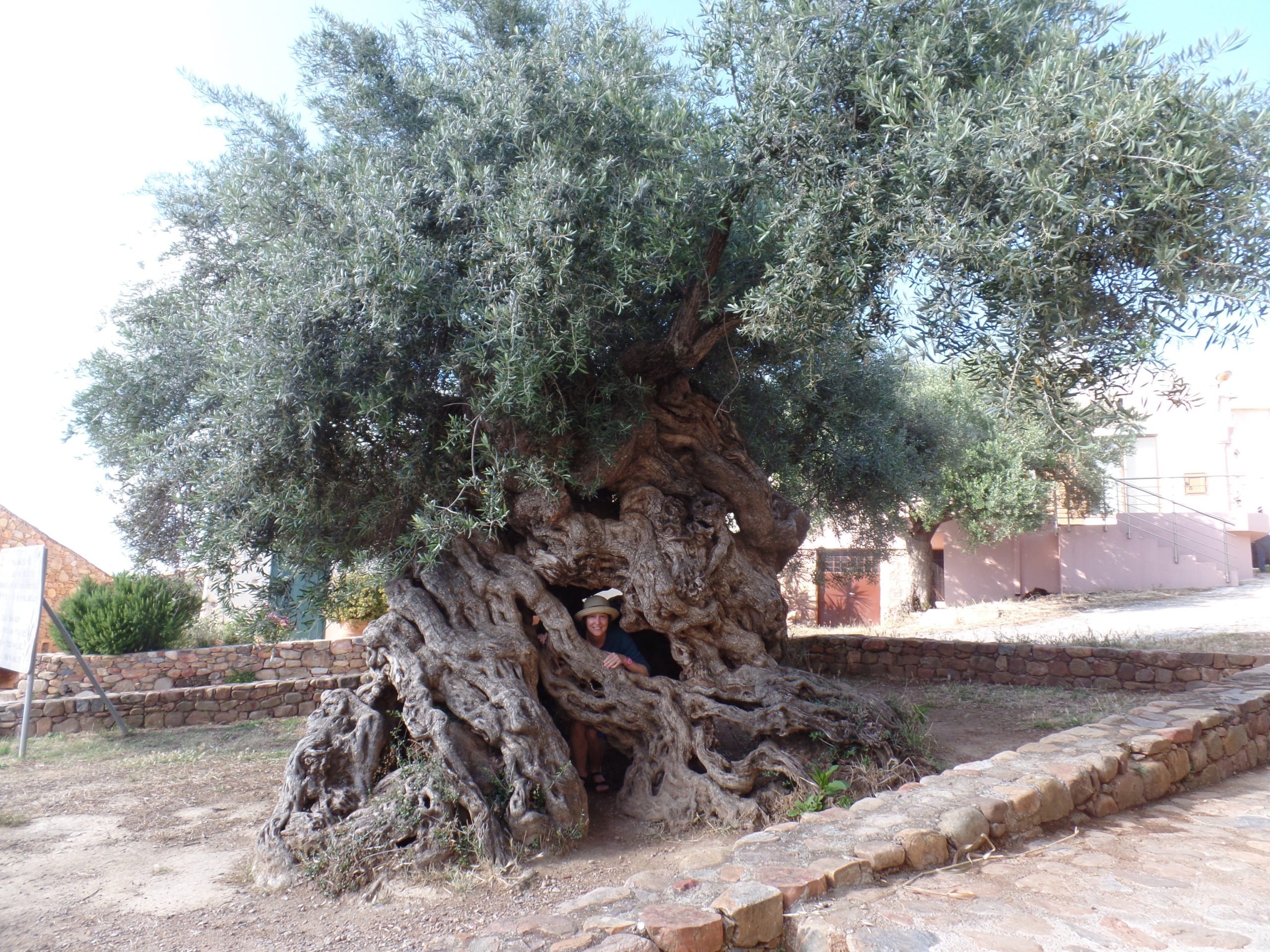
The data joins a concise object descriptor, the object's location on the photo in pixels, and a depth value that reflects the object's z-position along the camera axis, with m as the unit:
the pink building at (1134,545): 21.11
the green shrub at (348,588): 7.18
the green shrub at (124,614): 12.51
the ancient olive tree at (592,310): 5.02
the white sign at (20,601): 8.98
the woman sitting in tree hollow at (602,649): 6.89
